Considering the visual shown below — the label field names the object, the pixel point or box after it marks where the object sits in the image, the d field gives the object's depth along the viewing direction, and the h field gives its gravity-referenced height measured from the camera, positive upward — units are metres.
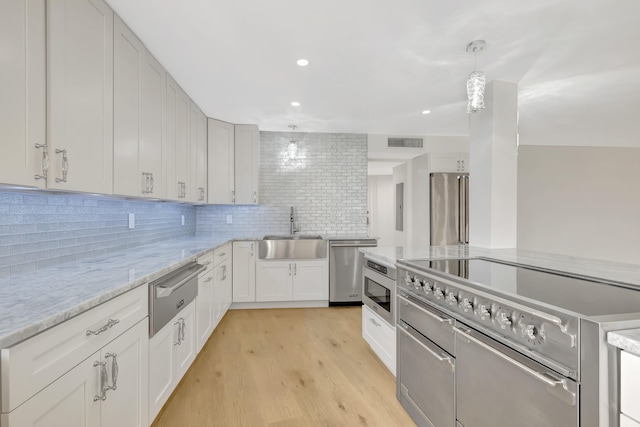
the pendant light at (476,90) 2.03 +0.84
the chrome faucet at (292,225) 4.61 -0.16
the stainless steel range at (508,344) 0.90 -0.50
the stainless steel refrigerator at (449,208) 4.66 +0.10
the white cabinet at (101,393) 0.92 -0.66
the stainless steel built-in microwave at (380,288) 2.20 -0.59
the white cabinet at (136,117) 1.88 +0.68
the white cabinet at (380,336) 2.23 -0.99
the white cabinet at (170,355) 1.72 -0.92
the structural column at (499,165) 2.68 +0.44
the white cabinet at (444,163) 4.75 +0.81
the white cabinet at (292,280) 4.06 -0.89
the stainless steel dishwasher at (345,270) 4.16 -0.76
